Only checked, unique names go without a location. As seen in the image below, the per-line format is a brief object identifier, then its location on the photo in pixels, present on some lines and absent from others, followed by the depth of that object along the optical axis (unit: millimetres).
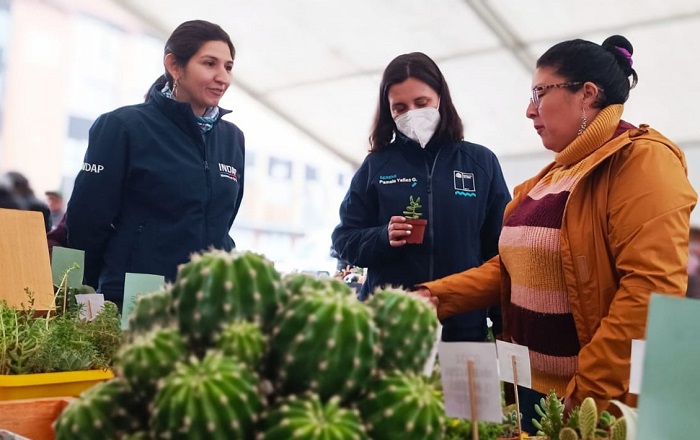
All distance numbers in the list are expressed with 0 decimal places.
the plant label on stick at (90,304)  1862
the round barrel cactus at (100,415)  636
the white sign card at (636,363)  952
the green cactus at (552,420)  1078
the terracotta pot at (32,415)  1156
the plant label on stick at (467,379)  852
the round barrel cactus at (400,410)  631
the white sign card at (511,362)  1140
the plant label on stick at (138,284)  1547
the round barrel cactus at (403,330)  700
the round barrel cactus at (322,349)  620
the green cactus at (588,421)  994
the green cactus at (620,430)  963
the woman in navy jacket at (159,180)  2193
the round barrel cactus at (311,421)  567
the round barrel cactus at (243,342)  615
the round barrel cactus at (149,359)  616
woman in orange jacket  1467
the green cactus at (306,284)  714
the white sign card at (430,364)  760
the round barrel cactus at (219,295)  647
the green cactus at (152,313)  707
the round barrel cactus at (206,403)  564
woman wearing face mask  2217
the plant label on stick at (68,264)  1940
